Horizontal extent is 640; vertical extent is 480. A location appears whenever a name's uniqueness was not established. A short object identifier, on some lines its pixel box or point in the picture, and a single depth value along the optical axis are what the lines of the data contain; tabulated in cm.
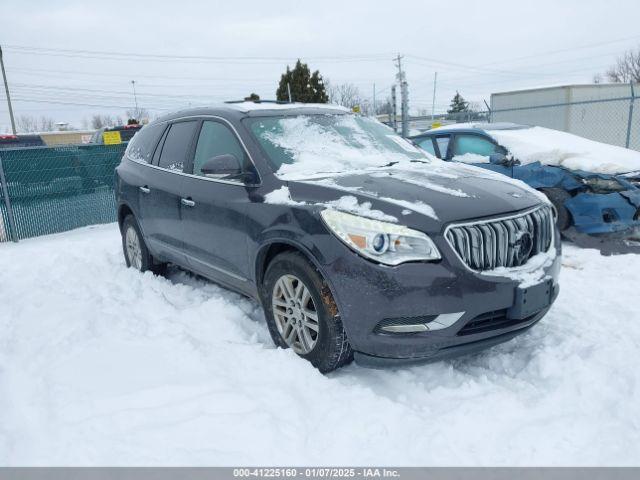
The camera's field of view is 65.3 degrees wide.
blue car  601
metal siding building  1750
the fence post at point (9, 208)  816
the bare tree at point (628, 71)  5250
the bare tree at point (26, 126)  8747
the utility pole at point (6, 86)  3254
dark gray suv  274
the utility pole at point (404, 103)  1485
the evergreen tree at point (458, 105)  5971
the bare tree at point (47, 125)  9458
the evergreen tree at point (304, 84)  3000
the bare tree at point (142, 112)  7626
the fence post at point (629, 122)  1186
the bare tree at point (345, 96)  6768
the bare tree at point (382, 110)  4938
